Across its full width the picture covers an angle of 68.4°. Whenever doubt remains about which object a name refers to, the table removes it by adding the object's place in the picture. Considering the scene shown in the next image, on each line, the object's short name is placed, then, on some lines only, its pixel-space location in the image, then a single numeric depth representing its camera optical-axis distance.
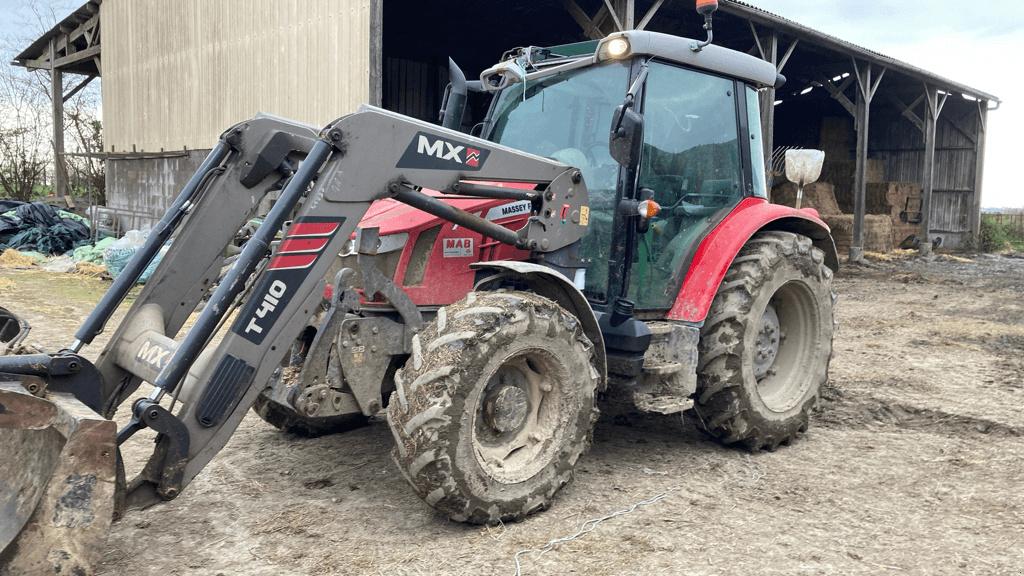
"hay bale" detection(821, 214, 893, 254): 17.12
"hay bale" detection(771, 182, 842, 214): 17.81
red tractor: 2.68
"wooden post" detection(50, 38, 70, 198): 19.88
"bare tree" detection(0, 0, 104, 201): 22.23
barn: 10.66
